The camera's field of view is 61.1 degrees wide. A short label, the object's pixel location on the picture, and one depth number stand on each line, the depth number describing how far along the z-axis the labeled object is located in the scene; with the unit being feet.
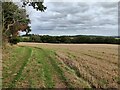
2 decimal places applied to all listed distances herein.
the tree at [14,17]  38.13
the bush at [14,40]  56.94
